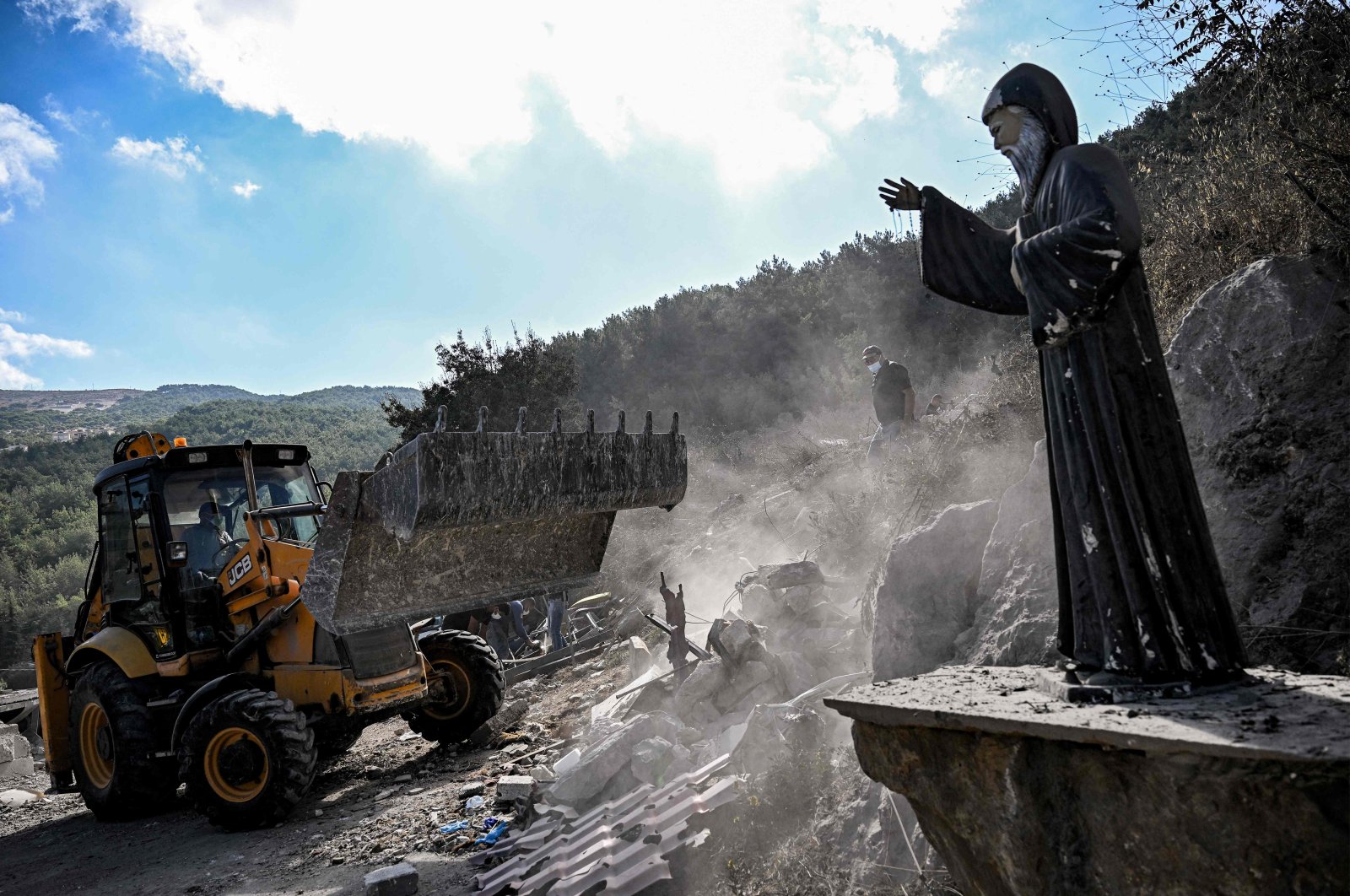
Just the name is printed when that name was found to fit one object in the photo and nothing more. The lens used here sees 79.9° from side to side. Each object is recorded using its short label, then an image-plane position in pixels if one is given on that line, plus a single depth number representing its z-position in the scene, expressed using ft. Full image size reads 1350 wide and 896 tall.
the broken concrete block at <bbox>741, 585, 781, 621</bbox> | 23.97
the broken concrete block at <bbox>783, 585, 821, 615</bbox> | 22.95
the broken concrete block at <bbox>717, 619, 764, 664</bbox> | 20.11
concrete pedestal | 5.16
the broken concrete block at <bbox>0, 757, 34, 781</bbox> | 37.32
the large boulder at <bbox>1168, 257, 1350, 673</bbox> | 10.36
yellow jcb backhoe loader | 15.93
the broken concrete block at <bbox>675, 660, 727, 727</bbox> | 20.42
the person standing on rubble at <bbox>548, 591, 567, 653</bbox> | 38.75
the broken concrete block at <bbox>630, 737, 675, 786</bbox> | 17.39
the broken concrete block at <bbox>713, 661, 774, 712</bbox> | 19.65
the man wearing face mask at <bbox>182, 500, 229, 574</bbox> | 24.23
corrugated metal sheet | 13.96
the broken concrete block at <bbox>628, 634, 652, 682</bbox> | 28.22
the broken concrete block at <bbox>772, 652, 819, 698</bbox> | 19.04
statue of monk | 7.22
